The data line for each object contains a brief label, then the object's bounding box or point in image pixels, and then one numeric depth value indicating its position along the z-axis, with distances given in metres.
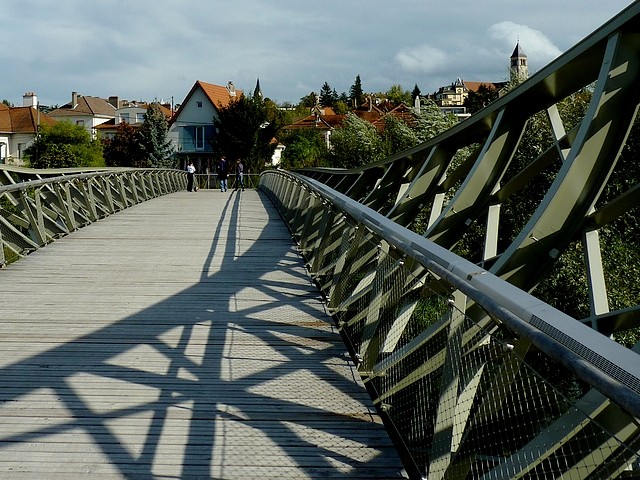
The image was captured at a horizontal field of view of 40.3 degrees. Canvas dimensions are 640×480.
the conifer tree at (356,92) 164.40
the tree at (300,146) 70.62
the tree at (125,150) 70.00
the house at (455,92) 177.19
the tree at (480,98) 55.36
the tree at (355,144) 27.86
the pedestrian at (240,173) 35.09
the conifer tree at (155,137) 67.94
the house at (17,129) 90.24
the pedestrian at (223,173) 32.44
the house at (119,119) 103.62
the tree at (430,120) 20.70
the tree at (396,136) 23.00
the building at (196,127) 77.81
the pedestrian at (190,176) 33.75
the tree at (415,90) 188.07
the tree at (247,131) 63.16
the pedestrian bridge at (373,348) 2.68
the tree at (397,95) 155.66
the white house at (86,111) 111.25
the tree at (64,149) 63.75
